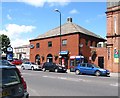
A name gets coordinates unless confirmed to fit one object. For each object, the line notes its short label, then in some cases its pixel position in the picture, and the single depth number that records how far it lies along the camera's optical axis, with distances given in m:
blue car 14.44
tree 44.62
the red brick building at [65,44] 22.39
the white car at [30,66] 20.87
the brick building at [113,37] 18.67
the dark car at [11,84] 3.25
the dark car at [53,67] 17.93
